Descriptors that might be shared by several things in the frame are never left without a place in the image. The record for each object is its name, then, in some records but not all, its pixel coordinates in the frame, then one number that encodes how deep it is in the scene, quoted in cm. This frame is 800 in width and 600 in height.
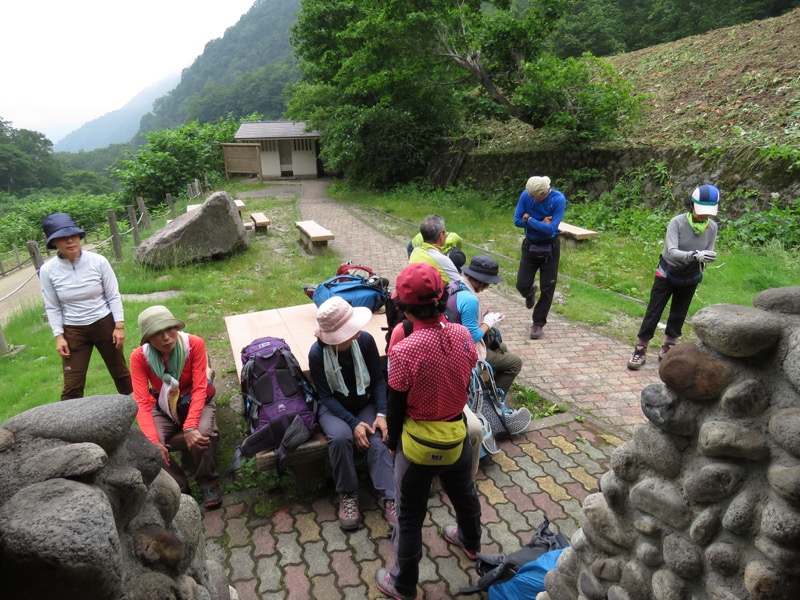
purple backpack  313
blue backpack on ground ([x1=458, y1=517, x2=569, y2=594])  252
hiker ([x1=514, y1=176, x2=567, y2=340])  534
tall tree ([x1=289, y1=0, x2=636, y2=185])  1174
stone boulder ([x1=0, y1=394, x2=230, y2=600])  102
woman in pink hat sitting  301
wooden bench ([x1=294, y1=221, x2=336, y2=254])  997
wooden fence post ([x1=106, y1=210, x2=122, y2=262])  891
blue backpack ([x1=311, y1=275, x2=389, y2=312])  468
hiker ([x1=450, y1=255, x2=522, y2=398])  386
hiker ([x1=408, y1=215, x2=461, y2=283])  409
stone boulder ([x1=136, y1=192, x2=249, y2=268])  897
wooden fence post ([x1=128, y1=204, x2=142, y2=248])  999
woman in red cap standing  221
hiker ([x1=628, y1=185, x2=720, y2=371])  434
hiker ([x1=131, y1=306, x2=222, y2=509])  321
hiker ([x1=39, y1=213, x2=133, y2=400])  368
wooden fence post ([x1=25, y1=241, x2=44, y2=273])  688
